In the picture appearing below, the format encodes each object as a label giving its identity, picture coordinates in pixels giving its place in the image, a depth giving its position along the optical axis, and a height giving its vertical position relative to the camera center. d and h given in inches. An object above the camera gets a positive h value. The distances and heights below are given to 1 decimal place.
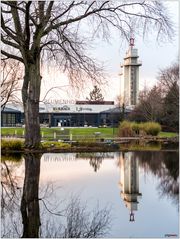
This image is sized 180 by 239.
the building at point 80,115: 2393.0 +59.0
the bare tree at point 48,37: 510.6 +117.6
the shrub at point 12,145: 575.2 -30.4
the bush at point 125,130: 1220.1 -18.3
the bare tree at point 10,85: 841.5 +95.9
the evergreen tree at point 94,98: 3027.6 +211.9
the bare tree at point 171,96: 1708.9 +121.3
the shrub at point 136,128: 1326.3 -13.0
